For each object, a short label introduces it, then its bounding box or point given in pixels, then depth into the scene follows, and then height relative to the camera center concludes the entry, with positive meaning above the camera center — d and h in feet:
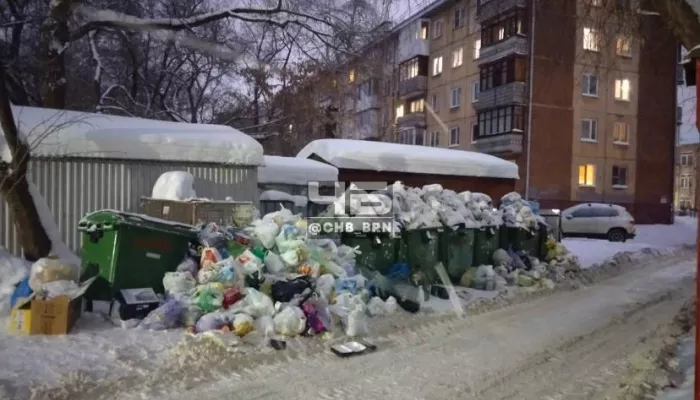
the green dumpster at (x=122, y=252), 21.67 -2.70
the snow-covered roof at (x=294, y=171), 43.21 +1.21
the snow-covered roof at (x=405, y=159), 53.88 +3.08
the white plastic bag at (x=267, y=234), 25.12 -2.11
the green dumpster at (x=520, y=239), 36.52 -3.05
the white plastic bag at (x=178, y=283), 21.89 -3.81
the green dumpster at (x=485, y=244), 34.01 -3.17
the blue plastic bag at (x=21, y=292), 21.11 -4.16
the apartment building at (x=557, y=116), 91.45 +13.21
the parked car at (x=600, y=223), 65.05 -3.28
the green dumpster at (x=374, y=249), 27.94 -2.98
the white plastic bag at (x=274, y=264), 23.89 -3.27
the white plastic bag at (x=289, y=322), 20.84 -4.96
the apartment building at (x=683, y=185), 191.40 +4.14
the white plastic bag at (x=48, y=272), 20.86 -3.38
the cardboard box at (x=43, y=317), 19.30 -4.65
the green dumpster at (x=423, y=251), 29.60 -3.24
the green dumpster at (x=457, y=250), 31.89 -3.38
